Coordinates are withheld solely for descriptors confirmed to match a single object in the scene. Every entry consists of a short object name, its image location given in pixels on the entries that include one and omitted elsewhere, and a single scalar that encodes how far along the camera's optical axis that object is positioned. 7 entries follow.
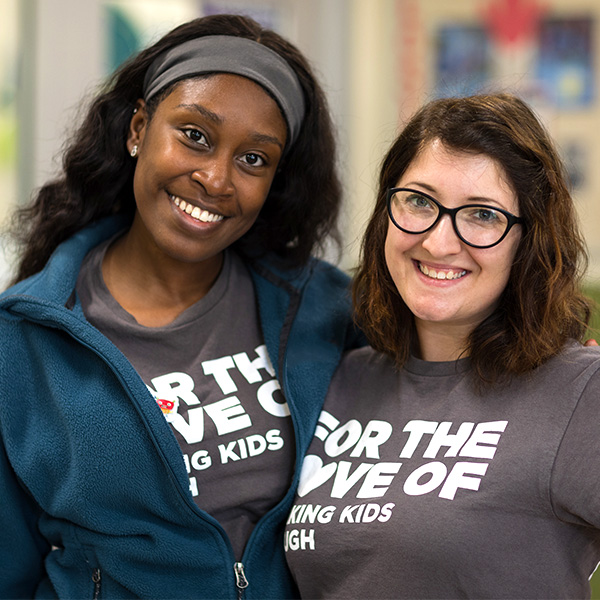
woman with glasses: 1.38
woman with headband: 1.56
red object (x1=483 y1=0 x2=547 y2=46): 4.35
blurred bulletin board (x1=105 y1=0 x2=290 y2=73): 3.41
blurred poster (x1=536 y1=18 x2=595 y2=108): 4.33
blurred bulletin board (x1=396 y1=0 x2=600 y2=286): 4.32
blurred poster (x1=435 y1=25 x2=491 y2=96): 4.40
